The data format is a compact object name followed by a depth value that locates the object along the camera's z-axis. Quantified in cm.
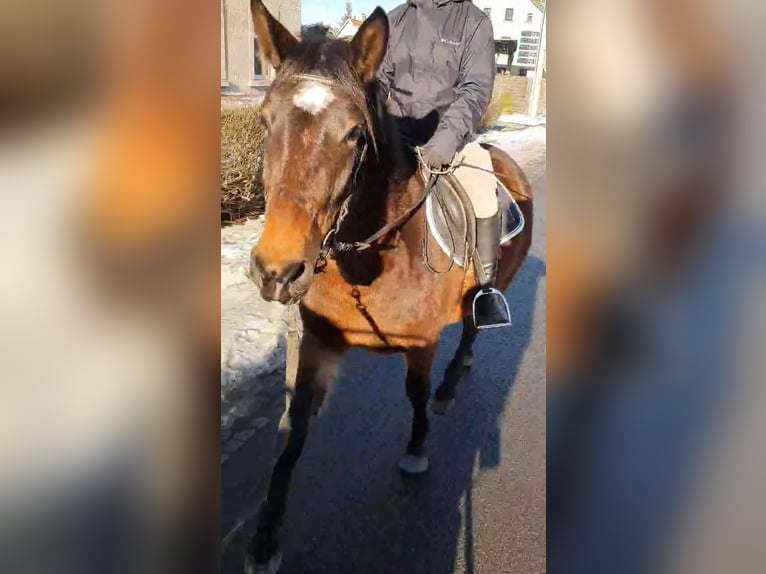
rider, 149
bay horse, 111
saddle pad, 190
